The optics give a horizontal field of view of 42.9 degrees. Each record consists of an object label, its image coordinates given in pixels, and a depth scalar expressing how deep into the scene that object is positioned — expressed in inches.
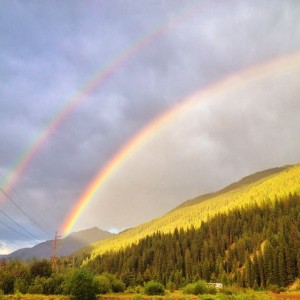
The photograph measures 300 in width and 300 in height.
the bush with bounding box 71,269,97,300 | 1839.3
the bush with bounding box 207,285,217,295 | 2340.3
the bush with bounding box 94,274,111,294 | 2014.9
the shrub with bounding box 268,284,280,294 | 3153.1
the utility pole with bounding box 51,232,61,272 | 3460.1
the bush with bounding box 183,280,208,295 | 2377.6
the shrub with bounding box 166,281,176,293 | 3615.7
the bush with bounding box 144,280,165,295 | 2257.6
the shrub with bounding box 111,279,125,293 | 2553.9
